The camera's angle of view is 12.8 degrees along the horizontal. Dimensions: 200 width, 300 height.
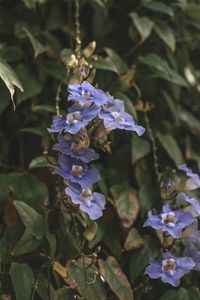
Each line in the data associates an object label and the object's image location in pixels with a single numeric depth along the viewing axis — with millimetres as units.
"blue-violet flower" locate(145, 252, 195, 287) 1212
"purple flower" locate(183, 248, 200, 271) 1254
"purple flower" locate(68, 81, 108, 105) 1149
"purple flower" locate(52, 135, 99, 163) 1162
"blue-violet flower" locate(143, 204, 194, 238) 1209
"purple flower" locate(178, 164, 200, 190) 1280
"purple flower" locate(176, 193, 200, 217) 1241
